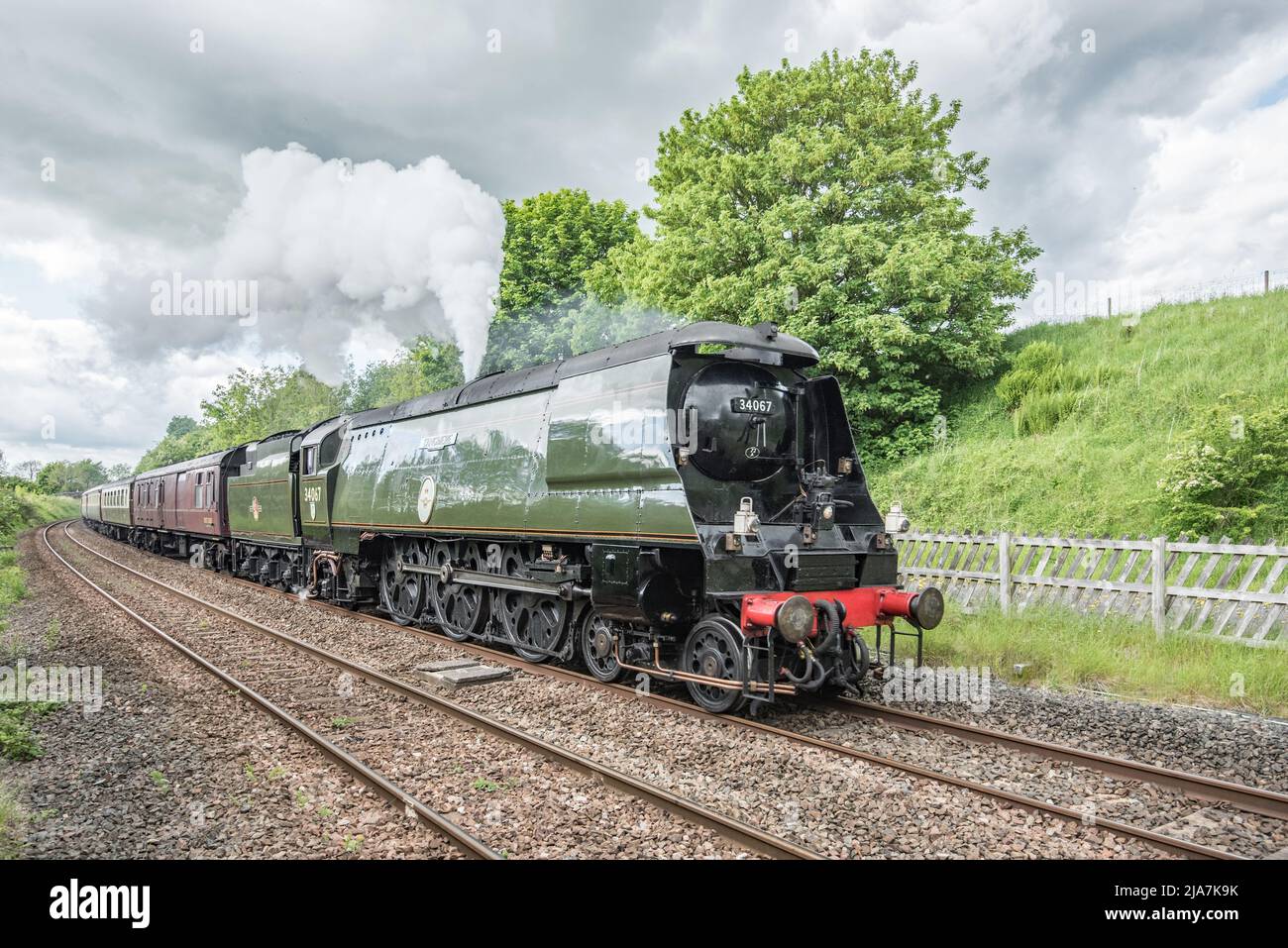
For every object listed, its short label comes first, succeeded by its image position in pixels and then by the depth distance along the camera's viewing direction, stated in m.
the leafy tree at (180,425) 141.25
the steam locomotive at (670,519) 6.24
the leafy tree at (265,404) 49.72
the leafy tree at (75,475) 104.21
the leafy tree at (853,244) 14.43
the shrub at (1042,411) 13.72
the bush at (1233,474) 9.11
